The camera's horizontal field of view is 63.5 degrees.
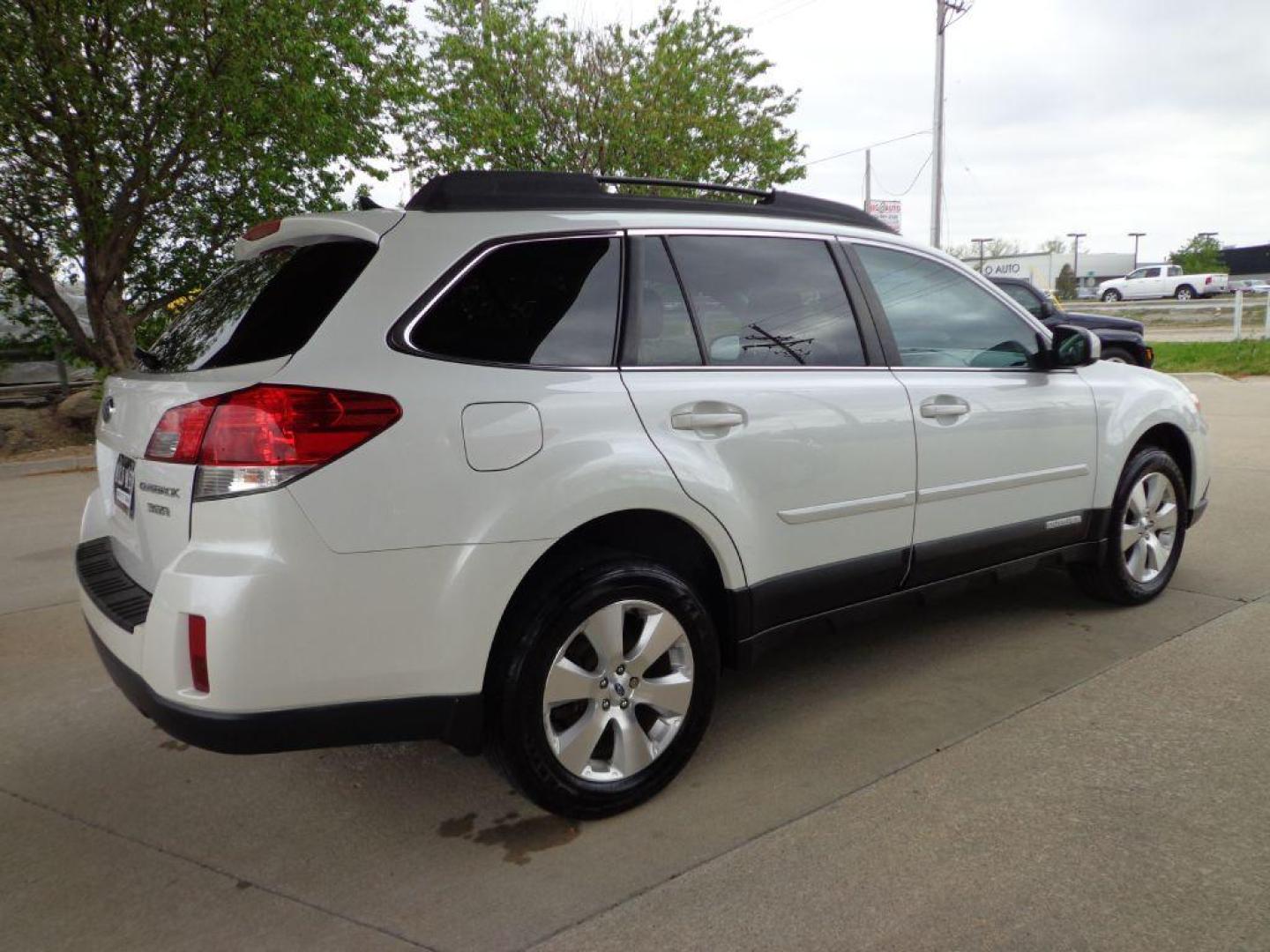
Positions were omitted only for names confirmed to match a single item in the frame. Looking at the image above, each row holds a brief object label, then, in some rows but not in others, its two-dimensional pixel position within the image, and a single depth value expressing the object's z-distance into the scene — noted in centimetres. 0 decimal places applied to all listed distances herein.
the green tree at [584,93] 1672
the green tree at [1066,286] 6419
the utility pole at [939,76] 2577
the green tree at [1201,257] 7294
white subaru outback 241
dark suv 1212
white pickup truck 4944
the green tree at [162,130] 980
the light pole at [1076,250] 7905
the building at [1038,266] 5572
